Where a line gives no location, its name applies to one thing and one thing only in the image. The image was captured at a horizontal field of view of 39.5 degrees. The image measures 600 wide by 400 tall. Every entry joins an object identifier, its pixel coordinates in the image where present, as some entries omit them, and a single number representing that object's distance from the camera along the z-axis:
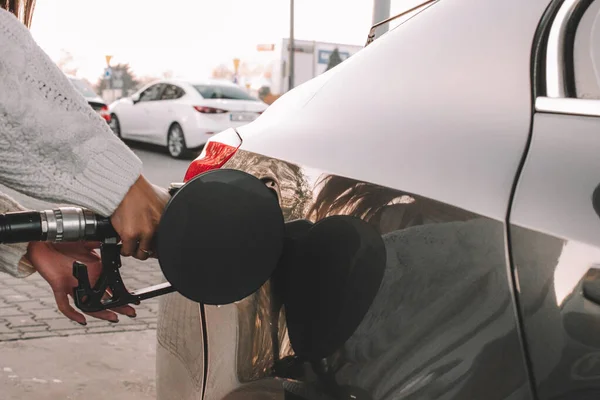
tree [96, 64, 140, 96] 69.53
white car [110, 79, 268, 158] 14.77
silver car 1.15
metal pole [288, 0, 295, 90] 27.61
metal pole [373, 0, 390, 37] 8.23
